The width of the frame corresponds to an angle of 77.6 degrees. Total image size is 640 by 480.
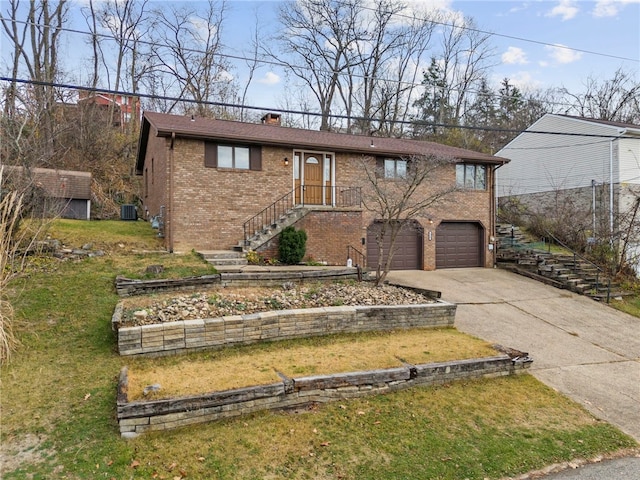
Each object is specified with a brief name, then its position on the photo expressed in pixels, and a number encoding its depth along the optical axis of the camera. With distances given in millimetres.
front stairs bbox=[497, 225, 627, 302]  12602
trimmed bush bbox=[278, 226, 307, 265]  11828
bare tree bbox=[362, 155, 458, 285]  10618
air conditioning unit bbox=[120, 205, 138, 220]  17688
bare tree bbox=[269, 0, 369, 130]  25984
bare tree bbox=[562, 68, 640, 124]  26195
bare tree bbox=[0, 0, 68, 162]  20266
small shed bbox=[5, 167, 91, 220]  14255
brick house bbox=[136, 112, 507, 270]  12000
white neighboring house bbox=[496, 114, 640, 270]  16281
